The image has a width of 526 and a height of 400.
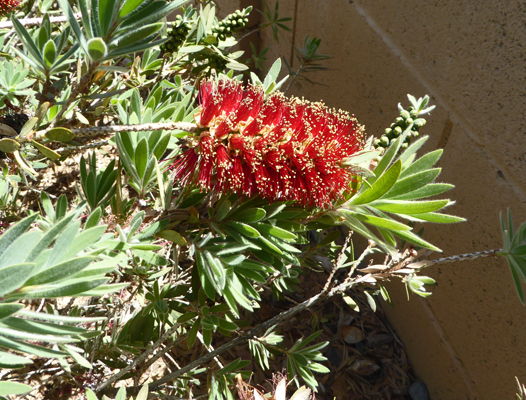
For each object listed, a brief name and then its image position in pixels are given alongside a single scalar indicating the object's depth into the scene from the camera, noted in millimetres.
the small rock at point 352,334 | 557
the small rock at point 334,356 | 536
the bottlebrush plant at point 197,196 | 195
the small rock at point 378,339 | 559
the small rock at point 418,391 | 517
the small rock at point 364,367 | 529
